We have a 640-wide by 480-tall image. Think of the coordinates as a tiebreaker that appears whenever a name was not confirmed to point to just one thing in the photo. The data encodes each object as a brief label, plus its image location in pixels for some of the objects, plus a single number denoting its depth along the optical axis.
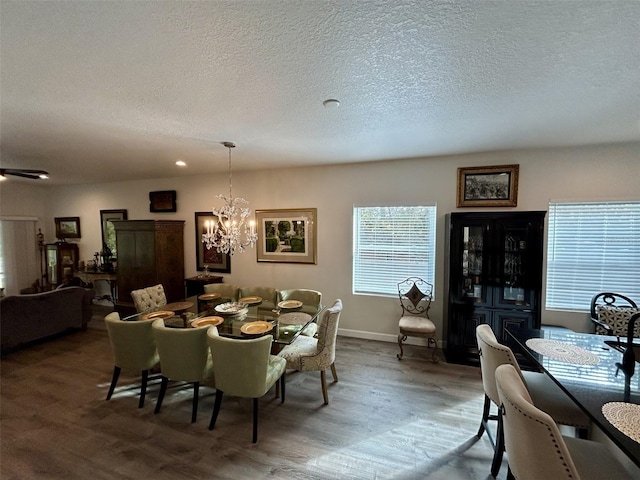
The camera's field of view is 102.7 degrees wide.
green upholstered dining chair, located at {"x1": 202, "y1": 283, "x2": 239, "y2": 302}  3.85
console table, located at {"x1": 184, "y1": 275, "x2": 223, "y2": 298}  4.62
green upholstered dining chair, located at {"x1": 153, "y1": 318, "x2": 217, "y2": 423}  2.27
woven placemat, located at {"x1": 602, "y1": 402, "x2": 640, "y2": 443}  1.12
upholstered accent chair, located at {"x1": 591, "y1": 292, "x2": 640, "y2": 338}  2.92
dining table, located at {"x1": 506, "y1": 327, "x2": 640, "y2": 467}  1.16
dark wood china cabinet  3.06
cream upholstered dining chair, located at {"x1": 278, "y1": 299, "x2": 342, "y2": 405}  2.54
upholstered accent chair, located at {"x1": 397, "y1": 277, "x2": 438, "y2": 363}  3.40
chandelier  3.13
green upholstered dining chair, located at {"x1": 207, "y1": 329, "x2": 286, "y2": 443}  2.05
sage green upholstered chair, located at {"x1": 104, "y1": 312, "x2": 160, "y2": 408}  2.48
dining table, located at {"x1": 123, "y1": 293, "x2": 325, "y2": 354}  2.51
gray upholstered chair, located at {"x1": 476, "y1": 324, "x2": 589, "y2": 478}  1.71
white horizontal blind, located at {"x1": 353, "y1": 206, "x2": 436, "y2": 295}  3.85
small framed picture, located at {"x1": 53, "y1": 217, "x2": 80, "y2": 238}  6.05
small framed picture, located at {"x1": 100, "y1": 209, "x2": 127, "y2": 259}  5.62
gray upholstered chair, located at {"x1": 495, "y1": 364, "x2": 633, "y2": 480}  1.10
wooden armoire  4.51
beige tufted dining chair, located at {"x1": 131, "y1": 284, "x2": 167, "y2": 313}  3.37
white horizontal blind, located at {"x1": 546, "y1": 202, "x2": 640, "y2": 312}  3.15
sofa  3.50
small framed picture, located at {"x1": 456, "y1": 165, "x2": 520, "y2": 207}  3.42
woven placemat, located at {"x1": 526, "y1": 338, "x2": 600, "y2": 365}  1.77
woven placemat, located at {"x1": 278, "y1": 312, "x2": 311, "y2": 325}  2.78
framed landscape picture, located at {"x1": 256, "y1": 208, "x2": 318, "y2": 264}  4.34
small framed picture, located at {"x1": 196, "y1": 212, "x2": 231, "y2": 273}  4.86
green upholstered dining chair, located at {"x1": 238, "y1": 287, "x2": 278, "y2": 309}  3.62
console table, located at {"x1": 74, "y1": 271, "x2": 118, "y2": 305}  5.30
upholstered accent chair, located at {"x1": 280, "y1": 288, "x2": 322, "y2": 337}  3.45
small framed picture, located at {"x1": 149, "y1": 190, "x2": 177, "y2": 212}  5.11
